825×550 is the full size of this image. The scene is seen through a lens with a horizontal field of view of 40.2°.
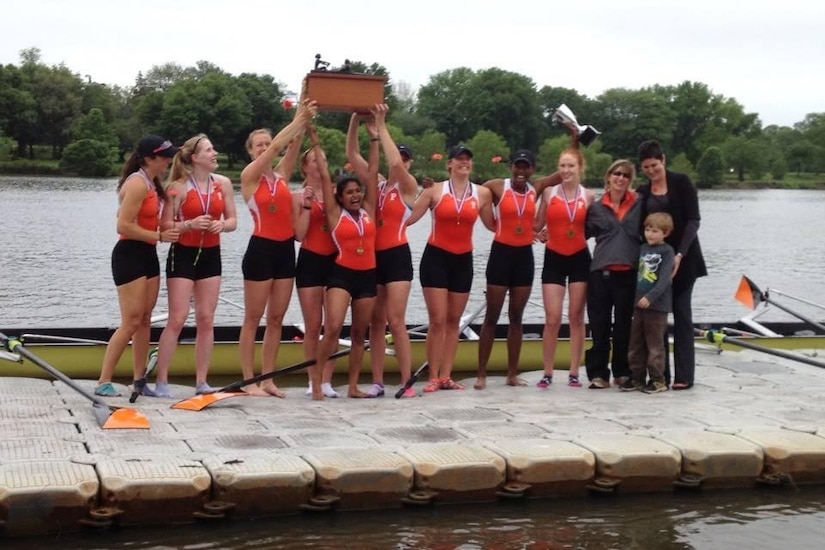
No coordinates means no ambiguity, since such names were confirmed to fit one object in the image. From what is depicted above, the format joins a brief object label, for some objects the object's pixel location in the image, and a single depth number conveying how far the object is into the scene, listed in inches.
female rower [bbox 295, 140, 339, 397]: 342.3
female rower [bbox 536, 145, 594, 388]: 367.9
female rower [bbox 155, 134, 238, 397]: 333.4
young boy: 359.3
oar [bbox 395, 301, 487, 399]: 350.6
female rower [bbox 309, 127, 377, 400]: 335.6
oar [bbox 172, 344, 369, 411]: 319.9
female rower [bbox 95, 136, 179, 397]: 321.4
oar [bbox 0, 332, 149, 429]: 288.2
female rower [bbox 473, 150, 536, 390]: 363.3
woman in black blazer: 363.3
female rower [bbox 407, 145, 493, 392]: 353.7
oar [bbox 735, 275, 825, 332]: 457.7
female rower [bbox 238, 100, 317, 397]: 338.6
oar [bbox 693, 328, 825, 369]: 376.2
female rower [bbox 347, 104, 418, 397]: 343.3
